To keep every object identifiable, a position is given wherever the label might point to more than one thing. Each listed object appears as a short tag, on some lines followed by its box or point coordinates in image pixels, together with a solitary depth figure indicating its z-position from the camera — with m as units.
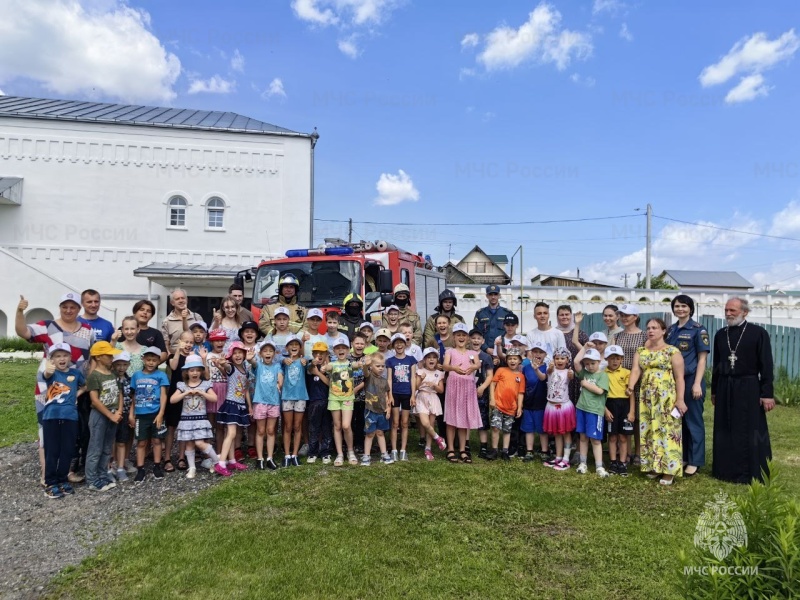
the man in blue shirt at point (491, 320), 7.84
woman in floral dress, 5.88
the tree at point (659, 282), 51.59
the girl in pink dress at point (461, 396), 6.64
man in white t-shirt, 6.93
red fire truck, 8.70
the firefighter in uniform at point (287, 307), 7.38
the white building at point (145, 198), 23.33
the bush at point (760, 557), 1.98
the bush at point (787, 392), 11.34
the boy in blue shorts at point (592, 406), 6.19
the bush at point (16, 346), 19.81
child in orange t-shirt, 6.68
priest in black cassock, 5.90
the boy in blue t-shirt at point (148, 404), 5.84
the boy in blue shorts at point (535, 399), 6.74
